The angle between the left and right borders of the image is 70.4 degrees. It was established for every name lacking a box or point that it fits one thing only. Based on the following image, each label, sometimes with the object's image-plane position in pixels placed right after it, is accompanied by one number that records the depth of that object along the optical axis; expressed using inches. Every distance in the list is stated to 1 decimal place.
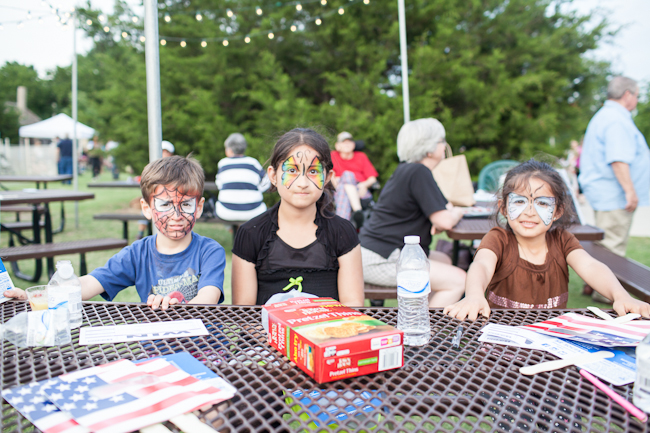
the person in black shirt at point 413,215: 117.6
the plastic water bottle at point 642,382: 37.2
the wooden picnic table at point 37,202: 181.8
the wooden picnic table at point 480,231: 120.9
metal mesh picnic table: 34.3
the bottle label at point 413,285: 53.7
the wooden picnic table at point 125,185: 283.2
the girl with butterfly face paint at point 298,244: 79.9
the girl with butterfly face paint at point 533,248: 84.3
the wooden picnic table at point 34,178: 289.6
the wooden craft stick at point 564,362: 43.1
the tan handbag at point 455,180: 148.7
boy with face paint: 79.1
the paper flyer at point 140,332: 49.1
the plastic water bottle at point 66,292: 53.2
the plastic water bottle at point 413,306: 51.9
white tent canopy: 809.1
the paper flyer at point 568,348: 43.1
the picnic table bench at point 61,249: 151.3
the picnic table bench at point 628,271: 106.7
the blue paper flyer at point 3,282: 61.7
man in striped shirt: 219.6
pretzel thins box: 40.0
